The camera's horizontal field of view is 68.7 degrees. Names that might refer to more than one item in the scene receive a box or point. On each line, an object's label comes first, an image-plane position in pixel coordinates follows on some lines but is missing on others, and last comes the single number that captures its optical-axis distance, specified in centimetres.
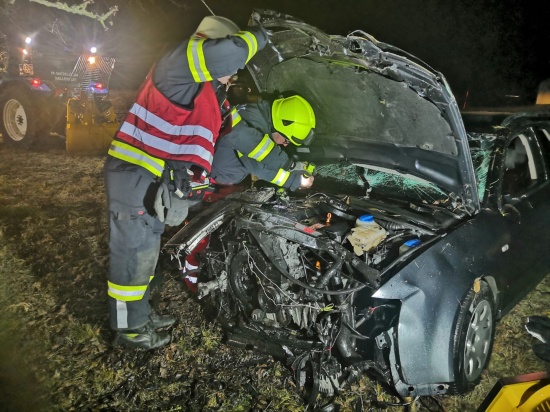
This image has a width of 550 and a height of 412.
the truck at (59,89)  811
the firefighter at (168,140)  269
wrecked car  246
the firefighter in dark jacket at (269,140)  336
